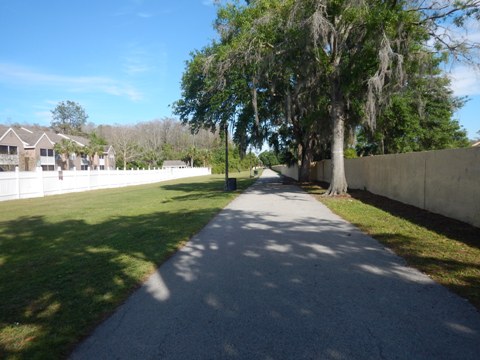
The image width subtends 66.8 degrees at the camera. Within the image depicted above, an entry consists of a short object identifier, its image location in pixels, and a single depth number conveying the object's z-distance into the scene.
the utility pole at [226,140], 22.40
